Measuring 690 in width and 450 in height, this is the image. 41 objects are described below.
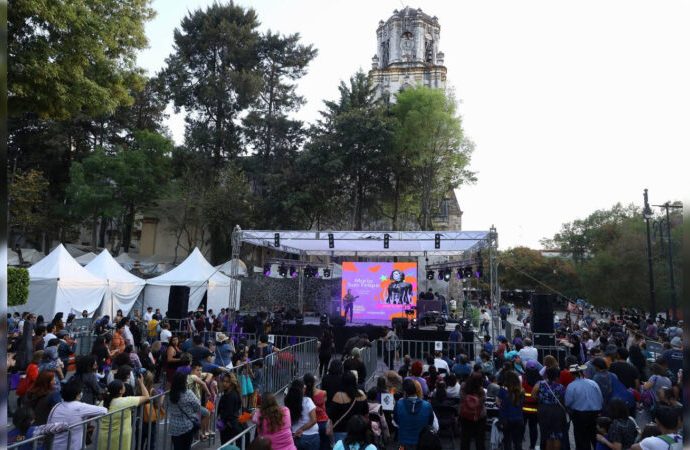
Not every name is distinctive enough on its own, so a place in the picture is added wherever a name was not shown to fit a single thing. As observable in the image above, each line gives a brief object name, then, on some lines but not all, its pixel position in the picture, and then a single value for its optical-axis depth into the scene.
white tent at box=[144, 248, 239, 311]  20.95
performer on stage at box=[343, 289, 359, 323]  20.41
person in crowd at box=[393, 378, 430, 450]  5.55
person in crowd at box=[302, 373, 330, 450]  5.73
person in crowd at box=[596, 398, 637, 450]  5.00
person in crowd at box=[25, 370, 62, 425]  5.39
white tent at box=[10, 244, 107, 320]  16.98
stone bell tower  47.47
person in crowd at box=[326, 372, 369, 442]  5.79
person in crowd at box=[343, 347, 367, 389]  7.23
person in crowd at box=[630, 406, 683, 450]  3.93
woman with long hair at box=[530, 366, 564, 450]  6.19
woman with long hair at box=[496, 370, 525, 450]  6.39
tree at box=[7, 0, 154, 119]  9.36
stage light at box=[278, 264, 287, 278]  21.09
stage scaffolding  16.19
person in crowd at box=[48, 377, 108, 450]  4.69
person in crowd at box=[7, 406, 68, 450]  4.44
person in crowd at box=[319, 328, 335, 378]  11.30
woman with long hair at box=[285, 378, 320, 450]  5.28
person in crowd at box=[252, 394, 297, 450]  4.74
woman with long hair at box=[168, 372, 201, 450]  5.66
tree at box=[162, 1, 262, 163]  35.16
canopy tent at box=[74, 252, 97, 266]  32.83
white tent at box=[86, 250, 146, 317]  19.16
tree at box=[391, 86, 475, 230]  32.41
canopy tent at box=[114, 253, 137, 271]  32.69
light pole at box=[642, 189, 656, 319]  19.36
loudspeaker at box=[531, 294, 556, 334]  13.98
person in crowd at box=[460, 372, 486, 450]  6.25
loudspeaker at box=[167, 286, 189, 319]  16.22
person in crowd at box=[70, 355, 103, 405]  6.19
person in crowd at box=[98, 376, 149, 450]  5.05
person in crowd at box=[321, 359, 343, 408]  6.20
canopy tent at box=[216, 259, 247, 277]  16.76
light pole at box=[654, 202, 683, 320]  19.02
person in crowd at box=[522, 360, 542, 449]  6.86
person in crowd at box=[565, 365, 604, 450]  6.23
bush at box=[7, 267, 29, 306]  13.89
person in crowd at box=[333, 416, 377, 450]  4.43
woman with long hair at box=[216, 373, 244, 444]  6.03
